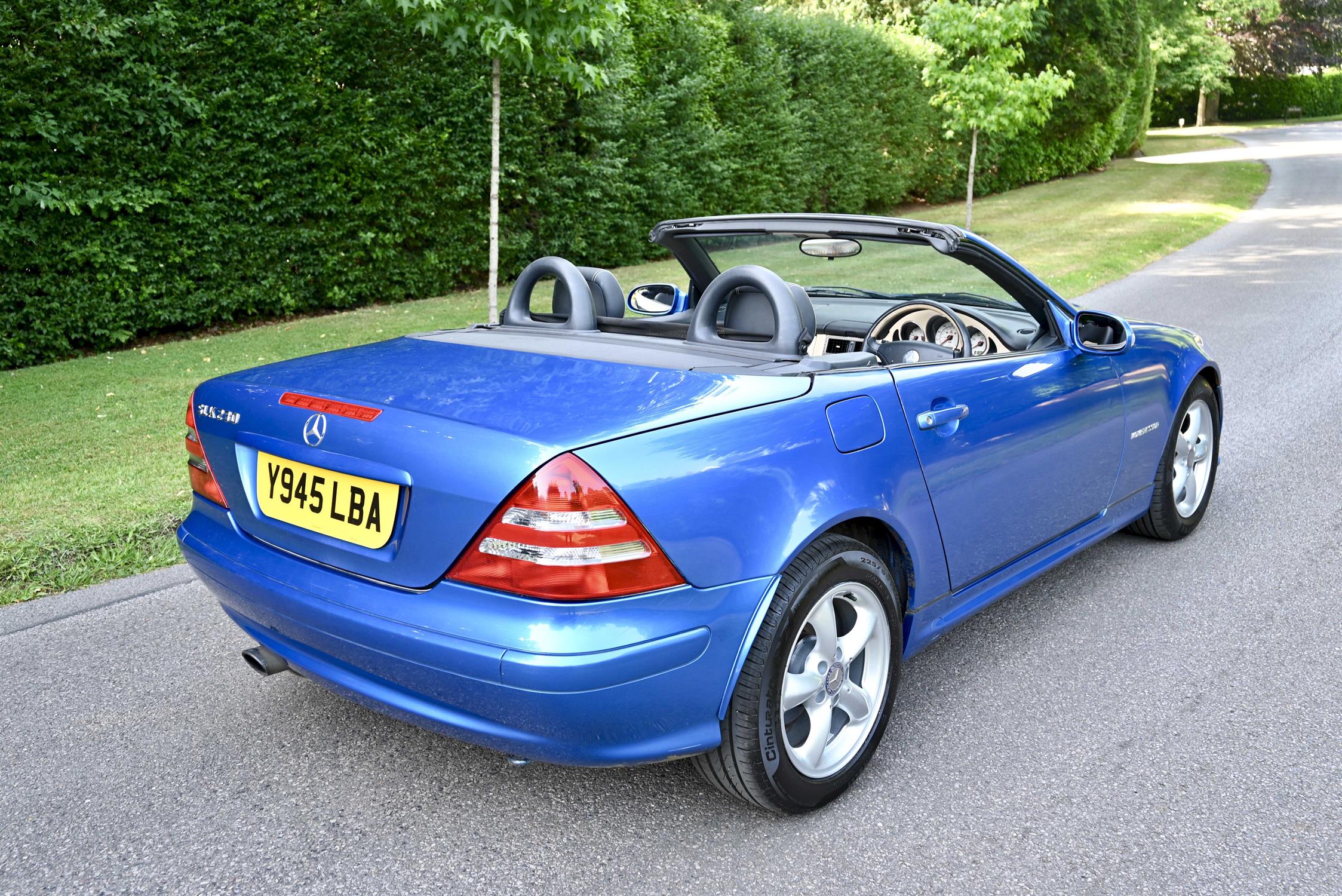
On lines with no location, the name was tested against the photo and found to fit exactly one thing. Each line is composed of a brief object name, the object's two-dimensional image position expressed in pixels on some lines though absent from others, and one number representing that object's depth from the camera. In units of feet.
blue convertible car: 7.45
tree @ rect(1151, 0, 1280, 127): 165.48
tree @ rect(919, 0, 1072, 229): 53.11
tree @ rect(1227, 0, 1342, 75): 198.18
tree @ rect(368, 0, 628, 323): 27.27
